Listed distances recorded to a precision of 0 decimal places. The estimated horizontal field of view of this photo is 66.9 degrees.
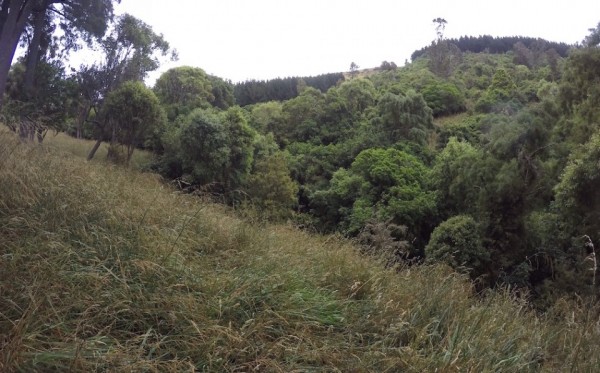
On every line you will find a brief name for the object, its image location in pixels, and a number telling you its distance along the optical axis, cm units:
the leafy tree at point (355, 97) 3791
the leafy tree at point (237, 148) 2281
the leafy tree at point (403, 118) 3036
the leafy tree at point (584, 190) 1030
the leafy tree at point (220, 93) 3881
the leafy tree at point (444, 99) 4531
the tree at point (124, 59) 2005
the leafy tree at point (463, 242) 1385
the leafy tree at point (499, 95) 3725
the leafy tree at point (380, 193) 2086
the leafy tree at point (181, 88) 3225
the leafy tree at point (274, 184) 2047
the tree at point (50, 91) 1628
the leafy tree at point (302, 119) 3560
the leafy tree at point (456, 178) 1694
